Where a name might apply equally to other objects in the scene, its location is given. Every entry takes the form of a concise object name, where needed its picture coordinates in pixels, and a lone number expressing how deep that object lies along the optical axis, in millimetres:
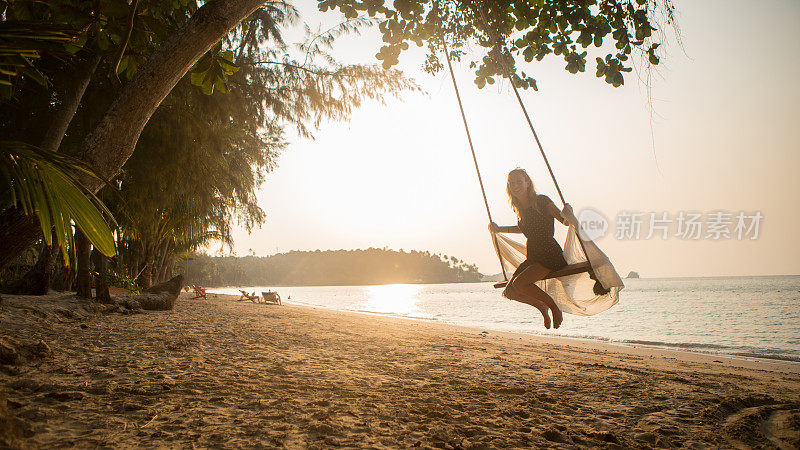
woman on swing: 4277
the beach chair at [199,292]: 19025
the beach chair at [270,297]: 21859
